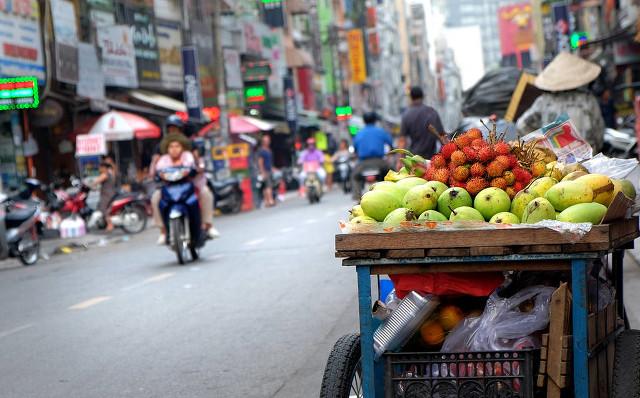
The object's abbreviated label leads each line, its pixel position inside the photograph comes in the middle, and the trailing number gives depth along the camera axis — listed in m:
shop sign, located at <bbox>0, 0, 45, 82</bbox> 23.39
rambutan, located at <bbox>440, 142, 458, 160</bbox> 4.78
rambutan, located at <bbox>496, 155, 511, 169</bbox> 4.61
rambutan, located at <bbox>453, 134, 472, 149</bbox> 4.81
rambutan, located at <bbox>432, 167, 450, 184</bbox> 4.73
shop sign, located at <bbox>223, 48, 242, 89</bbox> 40.83
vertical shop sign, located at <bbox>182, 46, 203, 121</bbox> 31.41
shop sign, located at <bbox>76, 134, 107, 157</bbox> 23.89
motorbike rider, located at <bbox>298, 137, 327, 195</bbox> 31.41
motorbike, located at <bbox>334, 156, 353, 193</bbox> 34.47
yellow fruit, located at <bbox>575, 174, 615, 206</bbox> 4.35
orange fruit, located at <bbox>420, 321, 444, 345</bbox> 4.34
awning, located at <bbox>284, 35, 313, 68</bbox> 60.19
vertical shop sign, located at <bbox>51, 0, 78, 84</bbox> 26.16
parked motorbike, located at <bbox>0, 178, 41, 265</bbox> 16.61
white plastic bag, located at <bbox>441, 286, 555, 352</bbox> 4.15
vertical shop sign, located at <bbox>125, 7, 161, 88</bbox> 33.94
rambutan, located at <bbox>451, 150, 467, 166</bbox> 4.68
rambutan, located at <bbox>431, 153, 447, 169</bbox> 4.83
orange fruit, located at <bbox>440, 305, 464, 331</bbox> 4.36
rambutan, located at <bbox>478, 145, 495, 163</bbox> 4.63
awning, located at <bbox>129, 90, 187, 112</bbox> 32.78
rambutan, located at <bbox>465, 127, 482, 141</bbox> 4.87
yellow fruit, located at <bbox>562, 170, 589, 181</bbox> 4.58
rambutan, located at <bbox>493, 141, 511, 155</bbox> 4.67
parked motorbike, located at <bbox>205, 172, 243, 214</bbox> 27.14
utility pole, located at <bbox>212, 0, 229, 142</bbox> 31.43
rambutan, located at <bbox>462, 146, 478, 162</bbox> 4.66
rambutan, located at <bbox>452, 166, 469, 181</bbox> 4.66
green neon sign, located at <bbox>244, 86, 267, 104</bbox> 45.31
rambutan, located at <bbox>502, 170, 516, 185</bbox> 4.60
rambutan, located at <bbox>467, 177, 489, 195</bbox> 4.58
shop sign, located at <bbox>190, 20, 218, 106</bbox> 40.34
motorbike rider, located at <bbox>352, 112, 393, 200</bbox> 16.80
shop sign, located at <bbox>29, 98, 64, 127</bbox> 26.17
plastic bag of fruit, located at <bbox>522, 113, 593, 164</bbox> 5.49
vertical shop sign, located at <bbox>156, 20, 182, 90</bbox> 36.22
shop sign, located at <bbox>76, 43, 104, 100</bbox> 27.54
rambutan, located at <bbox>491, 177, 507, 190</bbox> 4.59
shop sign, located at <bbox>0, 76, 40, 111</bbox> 18.72
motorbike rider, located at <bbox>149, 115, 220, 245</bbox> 13.82
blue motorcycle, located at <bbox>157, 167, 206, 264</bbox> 13.45
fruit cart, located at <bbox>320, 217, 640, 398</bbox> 3.92
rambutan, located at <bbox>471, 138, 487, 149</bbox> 4.72
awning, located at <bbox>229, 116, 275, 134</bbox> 38.38
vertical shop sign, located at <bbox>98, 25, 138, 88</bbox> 30.31
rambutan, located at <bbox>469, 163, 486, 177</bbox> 4.62
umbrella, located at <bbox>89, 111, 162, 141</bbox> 26.30
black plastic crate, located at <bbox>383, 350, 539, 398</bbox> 3.96
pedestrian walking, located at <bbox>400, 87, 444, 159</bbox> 13.00
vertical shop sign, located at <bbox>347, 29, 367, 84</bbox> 81.62
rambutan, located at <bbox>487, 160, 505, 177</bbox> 4.59
